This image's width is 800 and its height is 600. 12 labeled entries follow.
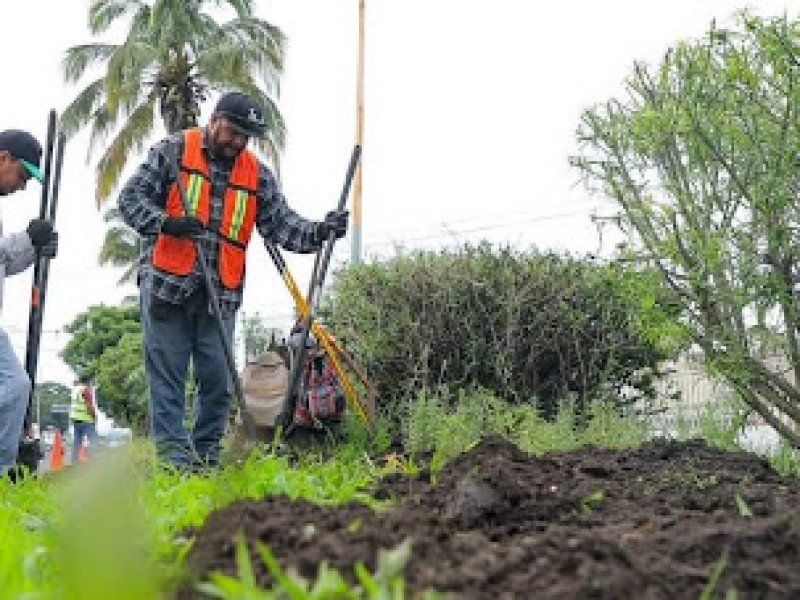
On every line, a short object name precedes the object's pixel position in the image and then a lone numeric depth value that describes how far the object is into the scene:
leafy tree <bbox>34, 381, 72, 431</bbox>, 64.58
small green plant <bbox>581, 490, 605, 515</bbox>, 3.08
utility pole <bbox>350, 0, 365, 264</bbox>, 20.59
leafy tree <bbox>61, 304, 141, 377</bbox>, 51.81
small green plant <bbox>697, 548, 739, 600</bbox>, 1.59
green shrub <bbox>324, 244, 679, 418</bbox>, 7.87
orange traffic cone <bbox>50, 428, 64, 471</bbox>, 16.63
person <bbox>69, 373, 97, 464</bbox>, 21.70
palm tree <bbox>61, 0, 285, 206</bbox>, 30.69
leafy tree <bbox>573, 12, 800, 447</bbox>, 4.61
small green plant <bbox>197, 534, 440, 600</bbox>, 1.58
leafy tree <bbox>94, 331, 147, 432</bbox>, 34.09
